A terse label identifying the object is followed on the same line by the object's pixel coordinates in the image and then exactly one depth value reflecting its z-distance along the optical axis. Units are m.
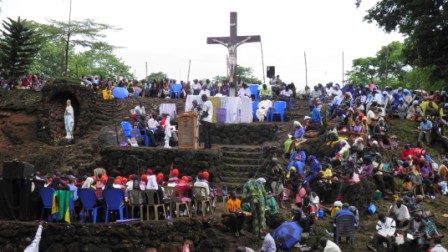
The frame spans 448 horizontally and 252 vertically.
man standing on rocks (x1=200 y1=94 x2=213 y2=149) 20.62
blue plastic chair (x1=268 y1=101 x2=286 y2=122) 24.92
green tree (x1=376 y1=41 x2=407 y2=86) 51.72
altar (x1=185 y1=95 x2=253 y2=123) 24.30
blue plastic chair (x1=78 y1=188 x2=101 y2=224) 15.17
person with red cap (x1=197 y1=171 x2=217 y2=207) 16.59
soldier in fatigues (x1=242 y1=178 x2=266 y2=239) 15.41
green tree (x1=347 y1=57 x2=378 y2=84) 54.09
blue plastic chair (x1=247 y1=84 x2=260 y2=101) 27.67
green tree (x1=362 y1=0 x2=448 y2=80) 26.97
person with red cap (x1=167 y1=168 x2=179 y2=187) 16.75
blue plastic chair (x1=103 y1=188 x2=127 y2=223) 15.03
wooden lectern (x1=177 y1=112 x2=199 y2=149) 20.36
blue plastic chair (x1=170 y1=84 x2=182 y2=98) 29.45
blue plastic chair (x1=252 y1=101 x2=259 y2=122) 25.05
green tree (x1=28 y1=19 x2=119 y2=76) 37.22
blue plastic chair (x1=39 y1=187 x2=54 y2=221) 15.30
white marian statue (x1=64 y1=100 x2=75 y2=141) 24.50
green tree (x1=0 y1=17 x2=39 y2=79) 31.31
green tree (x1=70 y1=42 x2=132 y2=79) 59.50
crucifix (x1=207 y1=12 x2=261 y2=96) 26.61
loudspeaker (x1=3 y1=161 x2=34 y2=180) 15.16
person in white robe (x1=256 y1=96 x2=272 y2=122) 24.88
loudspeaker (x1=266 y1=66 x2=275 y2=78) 31.31
